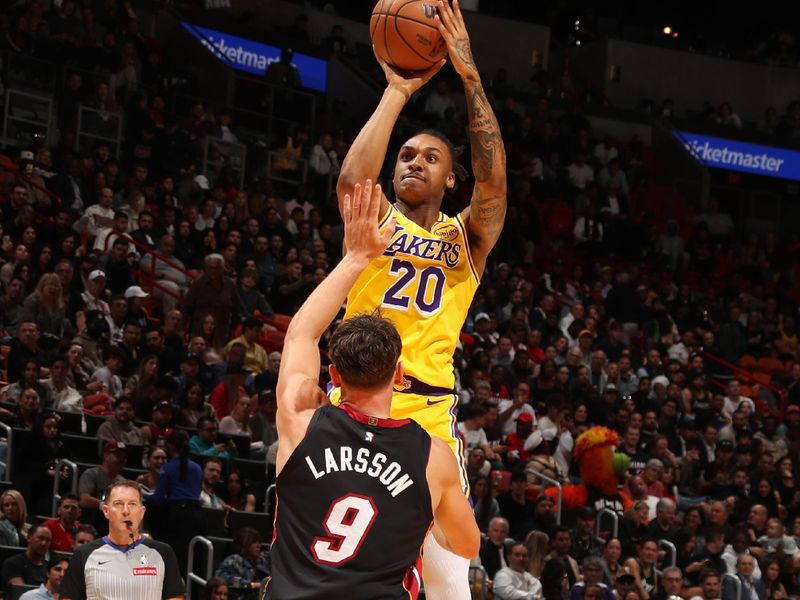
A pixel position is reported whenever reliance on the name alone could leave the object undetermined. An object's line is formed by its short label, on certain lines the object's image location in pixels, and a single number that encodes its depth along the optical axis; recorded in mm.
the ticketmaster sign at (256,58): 23375
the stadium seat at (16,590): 9977
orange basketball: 6215
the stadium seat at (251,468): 13031
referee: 7887
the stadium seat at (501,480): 13812
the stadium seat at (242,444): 13398
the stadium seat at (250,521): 12188
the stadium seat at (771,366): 21859
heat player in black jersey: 4152
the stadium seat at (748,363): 21859
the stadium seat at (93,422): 12703
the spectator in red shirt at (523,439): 15117
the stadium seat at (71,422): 12516
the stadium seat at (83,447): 12266
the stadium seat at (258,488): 13000
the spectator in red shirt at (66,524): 10656
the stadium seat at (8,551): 10508
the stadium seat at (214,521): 12094
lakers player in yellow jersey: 5934
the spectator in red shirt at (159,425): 12602
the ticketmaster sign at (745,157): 28031
